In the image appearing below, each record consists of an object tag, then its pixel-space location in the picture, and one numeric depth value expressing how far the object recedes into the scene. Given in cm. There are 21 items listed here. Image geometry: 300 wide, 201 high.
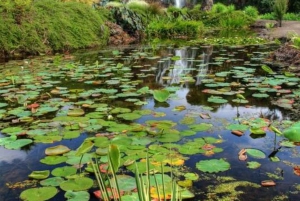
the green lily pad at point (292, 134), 175
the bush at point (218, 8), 1613
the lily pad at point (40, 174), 182
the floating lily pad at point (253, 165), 194
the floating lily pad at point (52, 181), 174
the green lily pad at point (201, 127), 248
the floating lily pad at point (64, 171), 183
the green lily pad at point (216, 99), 312
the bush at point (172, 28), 1120
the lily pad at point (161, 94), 256
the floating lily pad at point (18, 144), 222
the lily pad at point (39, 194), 161
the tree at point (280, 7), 1236
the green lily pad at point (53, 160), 201
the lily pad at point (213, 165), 188
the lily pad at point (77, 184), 169
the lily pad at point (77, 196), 159
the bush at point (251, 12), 1613
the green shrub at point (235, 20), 1368
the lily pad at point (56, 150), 212
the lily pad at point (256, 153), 207
